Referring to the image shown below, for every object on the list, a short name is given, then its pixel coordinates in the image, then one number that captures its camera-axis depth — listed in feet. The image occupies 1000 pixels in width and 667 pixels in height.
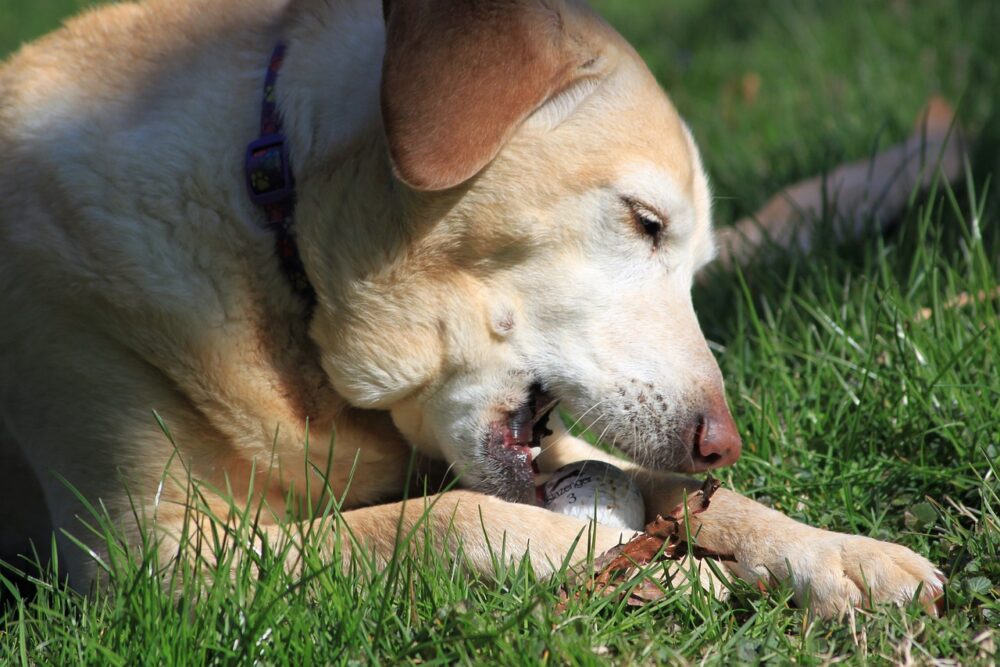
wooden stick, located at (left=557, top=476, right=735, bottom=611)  15.12
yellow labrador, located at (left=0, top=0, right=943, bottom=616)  16.57
